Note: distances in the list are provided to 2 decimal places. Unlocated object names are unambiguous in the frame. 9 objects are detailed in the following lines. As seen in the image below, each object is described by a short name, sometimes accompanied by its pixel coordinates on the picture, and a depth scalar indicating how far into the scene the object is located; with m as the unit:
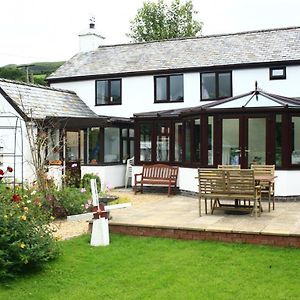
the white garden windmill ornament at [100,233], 6.65
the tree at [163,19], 34.86
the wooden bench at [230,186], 7.89
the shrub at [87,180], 12.78
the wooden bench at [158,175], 13.30
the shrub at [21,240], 5.18
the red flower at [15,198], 5.56
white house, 11.36
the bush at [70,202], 9.25
